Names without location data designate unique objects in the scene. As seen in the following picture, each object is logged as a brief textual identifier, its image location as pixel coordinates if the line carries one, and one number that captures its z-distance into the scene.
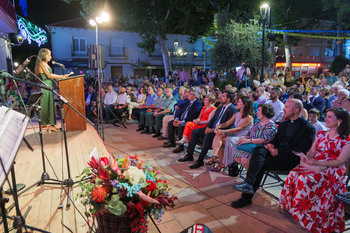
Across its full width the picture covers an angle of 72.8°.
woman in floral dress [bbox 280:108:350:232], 2.40
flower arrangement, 1.64
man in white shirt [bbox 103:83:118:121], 8.39
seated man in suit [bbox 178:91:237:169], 4.12
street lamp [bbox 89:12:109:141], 5.32
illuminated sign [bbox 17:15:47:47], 11.03
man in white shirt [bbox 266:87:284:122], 5.07
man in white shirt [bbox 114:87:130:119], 8.12
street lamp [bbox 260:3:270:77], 9.01
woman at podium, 4.64
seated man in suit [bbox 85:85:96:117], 8.78
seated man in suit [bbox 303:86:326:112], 5.48
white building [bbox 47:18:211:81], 20.50
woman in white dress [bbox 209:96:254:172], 3.85
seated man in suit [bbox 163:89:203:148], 5.08
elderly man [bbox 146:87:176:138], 6.20
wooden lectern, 5.14
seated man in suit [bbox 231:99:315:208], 2.86
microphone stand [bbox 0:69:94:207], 2.50
